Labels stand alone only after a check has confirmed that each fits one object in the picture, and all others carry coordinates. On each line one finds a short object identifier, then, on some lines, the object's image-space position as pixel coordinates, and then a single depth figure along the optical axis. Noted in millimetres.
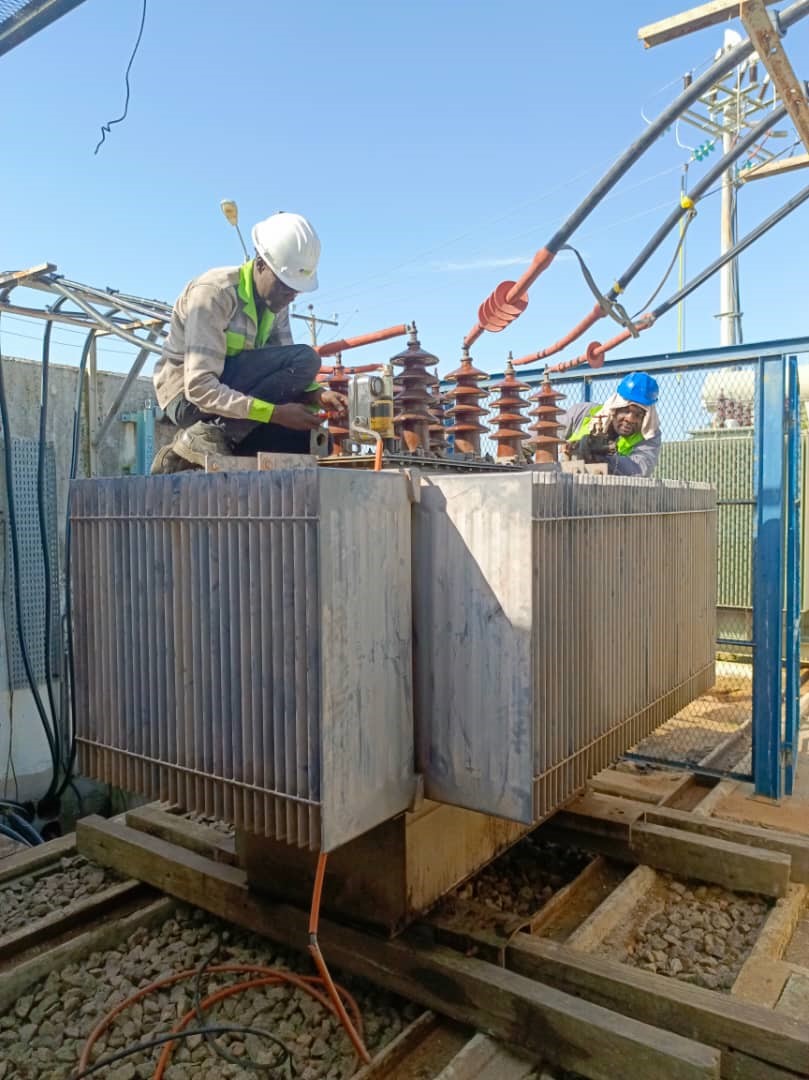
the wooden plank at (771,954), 2166
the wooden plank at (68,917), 2477
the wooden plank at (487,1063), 1867
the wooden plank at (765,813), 3395
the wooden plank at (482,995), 1813
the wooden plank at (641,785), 3516
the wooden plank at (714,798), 3389
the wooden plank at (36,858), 3008
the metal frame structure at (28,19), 2357
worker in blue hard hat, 4195
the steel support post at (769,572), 3674
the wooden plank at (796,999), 2096
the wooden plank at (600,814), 2988
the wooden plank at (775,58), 3871
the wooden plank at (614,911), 2385
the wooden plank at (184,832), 2822
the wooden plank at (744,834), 2852
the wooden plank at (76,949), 2279
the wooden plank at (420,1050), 1919
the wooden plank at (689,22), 3941
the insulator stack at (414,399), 2865
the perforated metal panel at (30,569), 5074
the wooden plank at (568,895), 2527
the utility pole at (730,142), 12047
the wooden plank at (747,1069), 1848
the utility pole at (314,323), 12423
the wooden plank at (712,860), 2719
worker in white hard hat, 2668
